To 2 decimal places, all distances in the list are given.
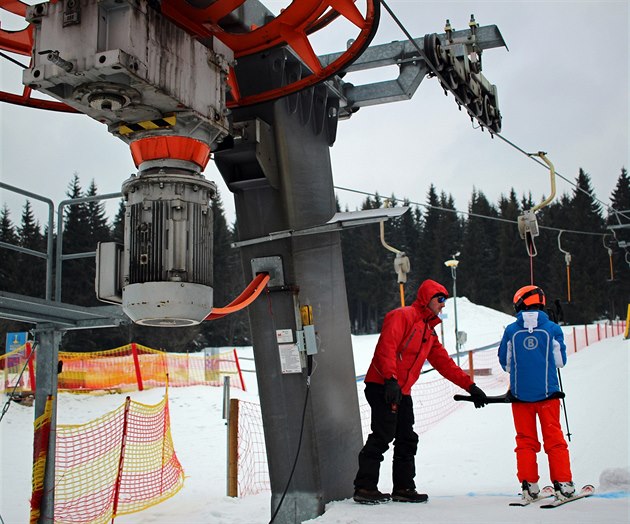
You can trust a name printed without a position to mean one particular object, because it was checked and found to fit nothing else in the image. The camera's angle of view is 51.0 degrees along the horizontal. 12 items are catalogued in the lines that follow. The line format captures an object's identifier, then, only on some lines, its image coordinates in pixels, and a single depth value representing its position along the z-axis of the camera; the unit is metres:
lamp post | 24.50
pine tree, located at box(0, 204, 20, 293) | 36.11
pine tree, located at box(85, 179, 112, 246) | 42.47
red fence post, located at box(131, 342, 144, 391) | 18.75
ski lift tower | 3.79
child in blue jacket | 5.21
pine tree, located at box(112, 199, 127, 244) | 43.96
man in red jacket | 5.38
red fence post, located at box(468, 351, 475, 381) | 14.61
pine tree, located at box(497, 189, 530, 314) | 57.84
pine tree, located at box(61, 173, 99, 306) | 40.28
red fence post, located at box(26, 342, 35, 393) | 16.83
